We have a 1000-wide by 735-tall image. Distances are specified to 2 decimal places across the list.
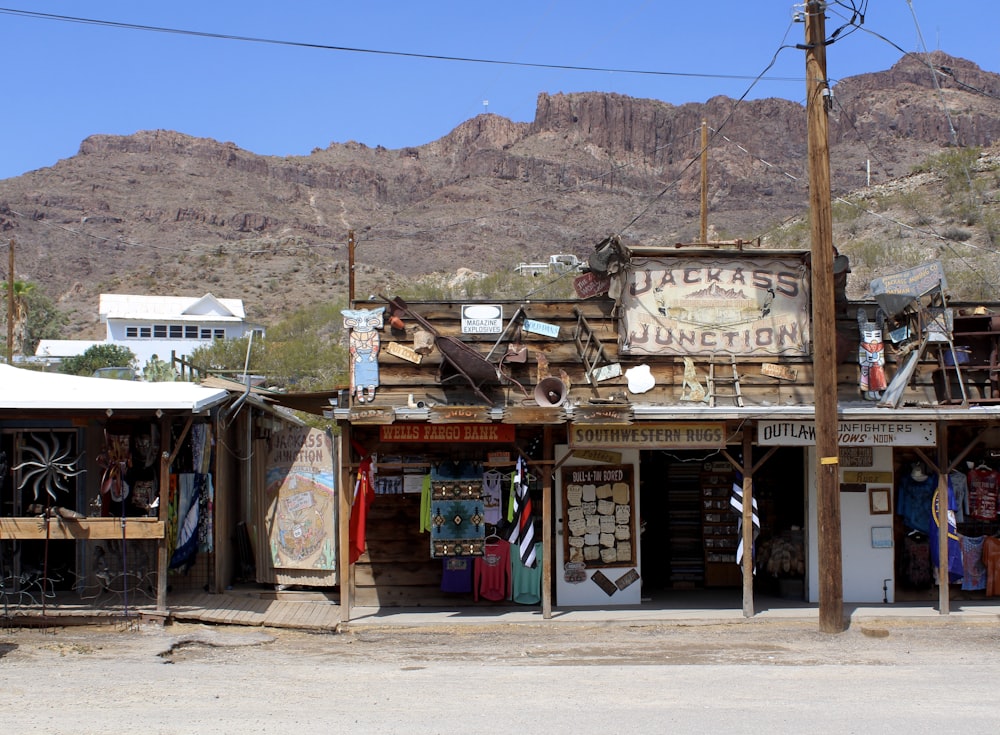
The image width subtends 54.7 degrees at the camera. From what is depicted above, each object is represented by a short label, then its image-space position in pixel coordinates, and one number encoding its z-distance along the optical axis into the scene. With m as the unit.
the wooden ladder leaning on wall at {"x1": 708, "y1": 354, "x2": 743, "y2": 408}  12.82
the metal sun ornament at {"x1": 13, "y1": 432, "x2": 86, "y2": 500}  12.69
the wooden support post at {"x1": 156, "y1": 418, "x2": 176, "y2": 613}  12.05
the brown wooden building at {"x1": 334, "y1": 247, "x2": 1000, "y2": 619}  12.56
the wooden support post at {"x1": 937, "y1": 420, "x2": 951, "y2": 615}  12.56
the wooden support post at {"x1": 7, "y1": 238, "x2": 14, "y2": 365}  29.16
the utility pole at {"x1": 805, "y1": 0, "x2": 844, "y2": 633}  11.34
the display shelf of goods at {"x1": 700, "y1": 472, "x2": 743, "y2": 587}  14.84
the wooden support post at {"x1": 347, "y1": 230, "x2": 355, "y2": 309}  18.92
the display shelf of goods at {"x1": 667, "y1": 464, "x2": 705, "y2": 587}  15.00
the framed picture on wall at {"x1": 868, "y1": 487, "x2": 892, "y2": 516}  13.41
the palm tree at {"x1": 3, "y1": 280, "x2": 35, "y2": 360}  46.44
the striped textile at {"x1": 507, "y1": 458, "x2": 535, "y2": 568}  12.69
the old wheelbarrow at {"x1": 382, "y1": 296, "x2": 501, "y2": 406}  12.47
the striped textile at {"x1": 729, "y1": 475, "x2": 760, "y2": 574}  12.65
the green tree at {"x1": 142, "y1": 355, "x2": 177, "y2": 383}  29.68
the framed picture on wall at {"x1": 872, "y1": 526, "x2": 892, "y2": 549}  13.40
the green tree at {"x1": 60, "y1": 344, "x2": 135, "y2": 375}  55.50
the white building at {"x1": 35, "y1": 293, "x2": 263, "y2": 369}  62.72
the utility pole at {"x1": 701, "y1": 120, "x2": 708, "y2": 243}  18.00
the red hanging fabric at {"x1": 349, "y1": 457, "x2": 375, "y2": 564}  12.55
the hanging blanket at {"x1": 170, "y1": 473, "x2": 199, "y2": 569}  13.20
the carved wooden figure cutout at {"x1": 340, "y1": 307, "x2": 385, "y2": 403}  12.77
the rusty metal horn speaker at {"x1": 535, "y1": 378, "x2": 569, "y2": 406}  12.48
